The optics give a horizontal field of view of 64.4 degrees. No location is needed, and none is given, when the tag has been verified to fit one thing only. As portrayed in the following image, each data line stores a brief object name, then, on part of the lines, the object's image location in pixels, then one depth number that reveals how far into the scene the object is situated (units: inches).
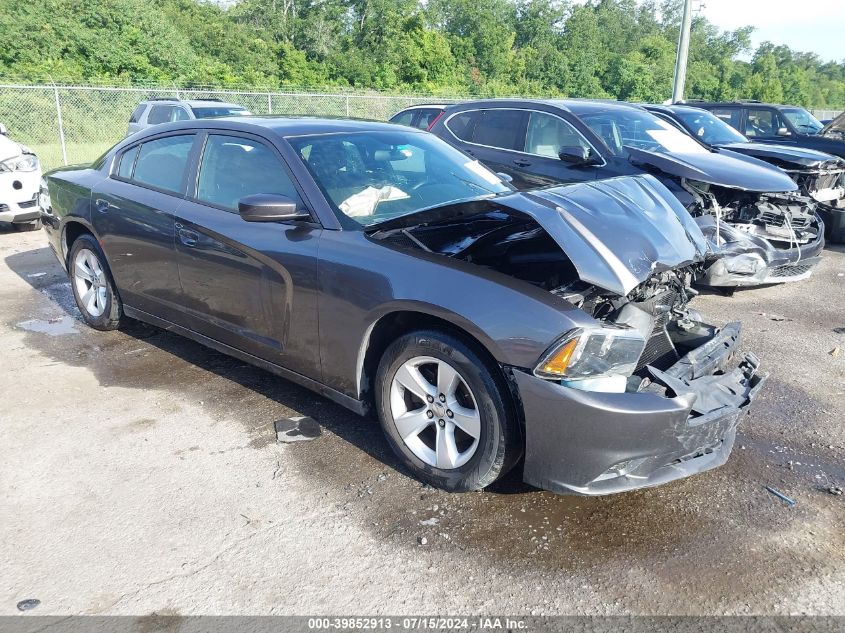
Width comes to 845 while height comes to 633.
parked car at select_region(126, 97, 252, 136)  541.3
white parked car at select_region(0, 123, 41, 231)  344.5
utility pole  759.1
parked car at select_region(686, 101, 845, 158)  446.3
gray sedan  109.7
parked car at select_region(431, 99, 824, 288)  253.9
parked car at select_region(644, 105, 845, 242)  330.6
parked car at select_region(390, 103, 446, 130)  359.6
